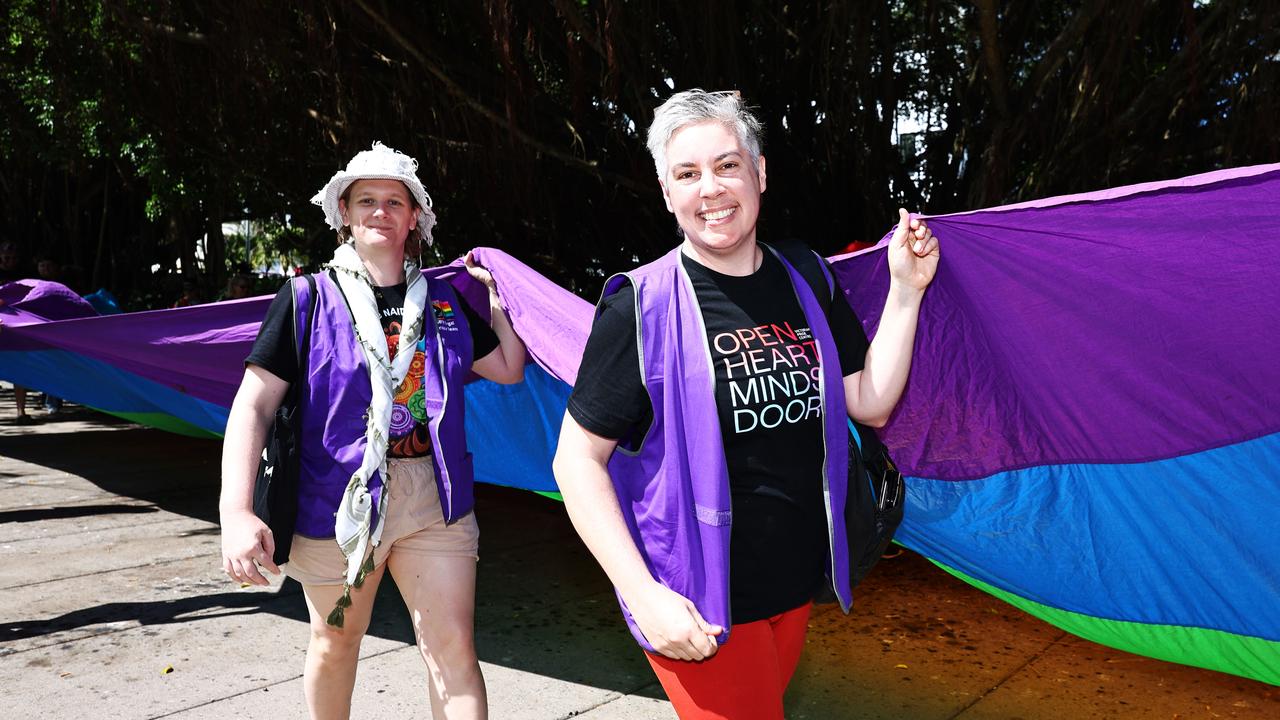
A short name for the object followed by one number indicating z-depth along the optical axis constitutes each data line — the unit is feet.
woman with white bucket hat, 8.20
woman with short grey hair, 5.77
